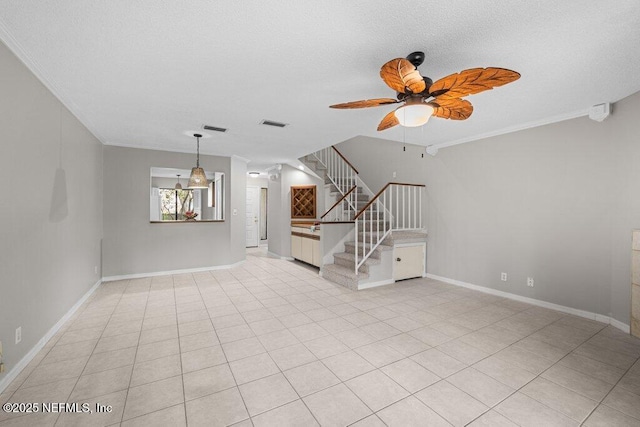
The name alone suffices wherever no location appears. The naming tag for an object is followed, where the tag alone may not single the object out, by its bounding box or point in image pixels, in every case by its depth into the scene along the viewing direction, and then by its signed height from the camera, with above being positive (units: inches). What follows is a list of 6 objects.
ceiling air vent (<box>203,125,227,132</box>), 158.0 +48.9
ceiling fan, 66.7 +34.2
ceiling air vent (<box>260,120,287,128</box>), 147.7 +48.9
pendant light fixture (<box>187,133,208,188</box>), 177.0 +20.8
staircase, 182.7 -8.9
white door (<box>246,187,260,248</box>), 371.2 -6.9
